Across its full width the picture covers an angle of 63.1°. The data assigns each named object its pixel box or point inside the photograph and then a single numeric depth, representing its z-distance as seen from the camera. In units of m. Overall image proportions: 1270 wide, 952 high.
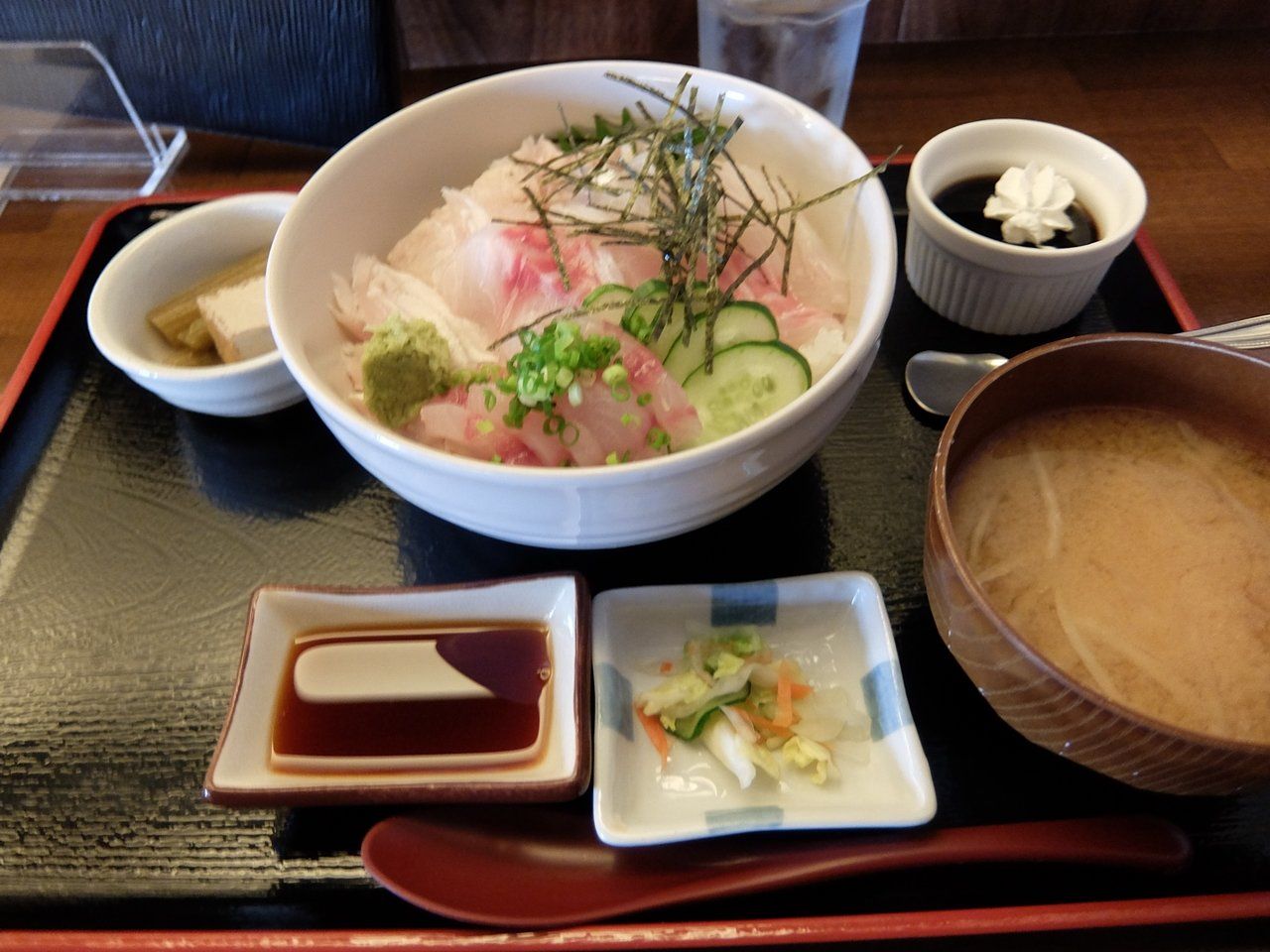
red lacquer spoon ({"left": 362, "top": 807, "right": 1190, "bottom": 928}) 0.24
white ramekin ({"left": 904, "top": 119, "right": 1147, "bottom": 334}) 0.33
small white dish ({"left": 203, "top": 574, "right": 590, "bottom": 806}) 0.25
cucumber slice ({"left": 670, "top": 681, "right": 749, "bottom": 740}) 0.26
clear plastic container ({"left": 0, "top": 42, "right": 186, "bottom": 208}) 0.48
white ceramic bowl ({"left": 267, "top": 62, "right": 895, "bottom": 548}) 0.25
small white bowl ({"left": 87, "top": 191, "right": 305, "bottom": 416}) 0.32
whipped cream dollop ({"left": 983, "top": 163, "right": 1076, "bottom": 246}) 0.34
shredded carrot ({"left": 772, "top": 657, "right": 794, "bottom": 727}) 0.27
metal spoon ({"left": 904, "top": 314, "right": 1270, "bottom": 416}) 0.33
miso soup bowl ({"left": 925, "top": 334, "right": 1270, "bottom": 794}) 0.22
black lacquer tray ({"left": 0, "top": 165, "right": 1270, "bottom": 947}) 0.25
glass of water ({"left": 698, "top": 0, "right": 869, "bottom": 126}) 0.44
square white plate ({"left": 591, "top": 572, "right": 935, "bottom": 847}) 0.24
